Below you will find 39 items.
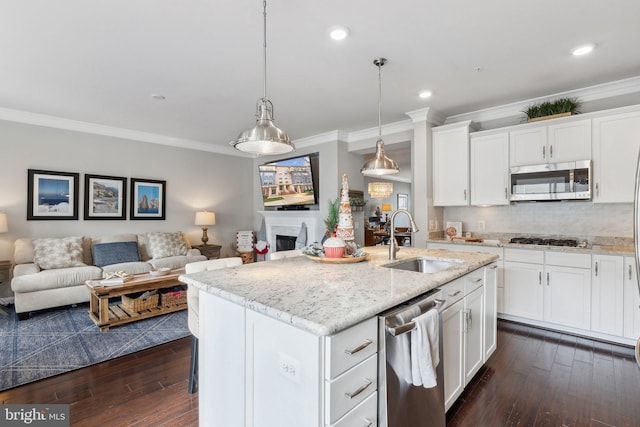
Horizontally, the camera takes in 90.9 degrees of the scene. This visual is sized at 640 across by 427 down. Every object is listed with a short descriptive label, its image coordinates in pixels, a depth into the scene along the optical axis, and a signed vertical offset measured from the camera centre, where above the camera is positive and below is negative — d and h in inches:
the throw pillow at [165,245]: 201.0 -20.1
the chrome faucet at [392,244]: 95.5 -9.2
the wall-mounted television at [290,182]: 223.9 +24.0
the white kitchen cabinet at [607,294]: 117.5 -30.1
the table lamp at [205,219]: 228.5 -3.7
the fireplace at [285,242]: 245.6 -22.2
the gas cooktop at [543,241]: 137.9 -12.1
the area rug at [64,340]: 100.9 -48.7
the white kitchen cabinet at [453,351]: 72.7 -33.0
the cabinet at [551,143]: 133.3 +31.9
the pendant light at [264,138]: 73.8 +18.3
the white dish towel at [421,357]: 54.1 -24.7
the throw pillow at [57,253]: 163.9 -20.8
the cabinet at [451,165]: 163.0 +26.6
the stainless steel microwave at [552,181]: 132.0 +14.7
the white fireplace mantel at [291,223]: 225.3 -6.9
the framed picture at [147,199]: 211.3 +10.9
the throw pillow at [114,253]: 179.2 -22.6
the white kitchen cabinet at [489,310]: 95.6 -29.5
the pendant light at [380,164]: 111.3 +18.0
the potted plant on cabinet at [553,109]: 137.9 +47.3
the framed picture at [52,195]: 176.1 +11.4
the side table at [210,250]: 227.0 -26.2
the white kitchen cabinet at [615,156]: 123.4 +23.7
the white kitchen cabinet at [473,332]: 82.8 -32.5
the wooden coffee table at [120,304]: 130.7 -37.1
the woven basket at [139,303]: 141.4 -40.4
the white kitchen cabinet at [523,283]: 134.9 -30.1
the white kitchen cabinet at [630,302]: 114.3 -32.0
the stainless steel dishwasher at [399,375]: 52.1 -27.3
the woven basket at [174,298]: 151.6 -40.6
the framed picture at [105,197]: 193.8 +11.1
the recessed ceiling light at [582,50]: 102.6 +54.9
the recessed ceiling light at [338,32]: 92.7 +54.7
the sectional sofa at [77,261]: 147.0 -26.5
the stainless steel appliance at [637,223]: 30.3 -0.8
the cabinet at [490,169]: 152.9 +22.6
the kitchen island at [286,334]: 44.1 -19.4
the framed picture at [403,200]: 456.8 +21.4
